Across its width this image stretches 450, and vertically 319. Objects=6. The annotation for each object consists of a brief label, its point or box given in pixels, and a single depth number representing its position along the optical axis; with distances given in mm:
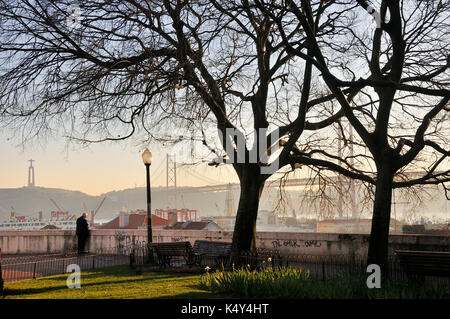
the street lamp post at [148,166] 14867
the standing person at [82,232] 18338
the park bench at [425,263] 9070
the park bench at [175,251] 12781
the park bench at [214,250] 13301
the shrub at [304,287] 7699
